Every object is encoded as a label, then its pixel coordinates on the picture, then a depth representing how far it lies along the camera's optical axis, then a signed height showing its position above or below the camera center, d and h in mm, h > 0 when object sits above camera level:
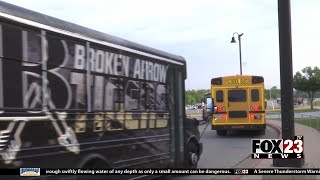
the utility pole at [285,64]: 7585 +767
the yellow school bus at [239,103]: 19191 +105
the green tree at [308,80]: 48086 +2916
